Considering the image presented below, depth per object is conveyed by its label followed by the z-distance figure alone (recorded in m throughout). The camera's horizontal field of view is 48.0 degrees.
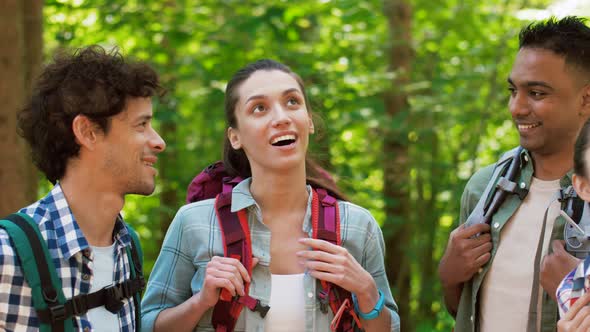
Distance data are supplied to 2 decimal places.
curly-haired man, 2.68
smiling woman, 2.87
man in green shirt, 3.13
